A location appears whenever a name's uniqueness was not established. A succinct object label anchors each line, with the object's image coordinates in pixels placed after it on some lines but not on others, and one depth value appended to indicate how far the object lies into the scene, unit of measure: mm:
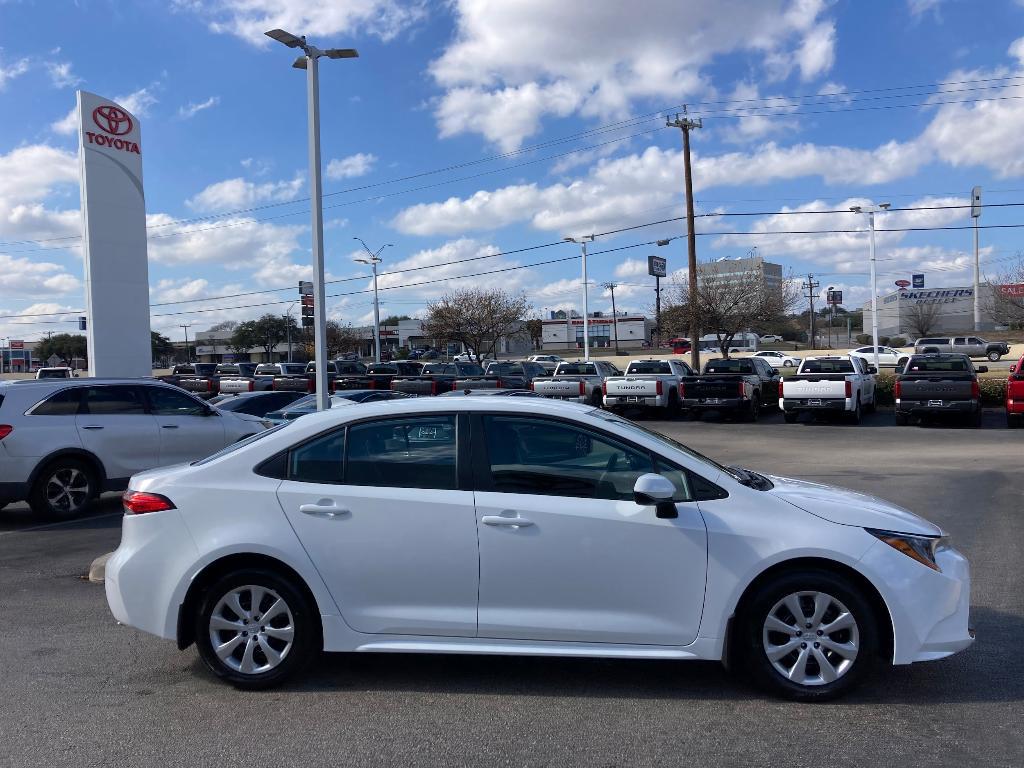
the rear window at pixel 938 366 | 23000
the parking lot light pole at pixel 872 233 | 40641
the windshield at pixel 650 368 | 28656
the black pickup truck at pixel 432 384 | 24859
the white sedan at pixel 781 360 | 59397
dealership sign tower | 27656
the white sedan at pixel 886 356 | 56112
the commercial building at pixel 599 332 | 115025
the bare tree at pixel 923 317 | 87812
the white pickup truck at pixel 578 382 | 27281
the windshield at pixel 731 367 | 28188
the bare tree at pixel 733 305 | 36125
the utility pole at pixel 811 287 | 101550
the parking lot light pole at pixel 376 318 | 53469
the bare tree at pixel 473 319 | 49500
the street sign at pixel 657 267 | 55312
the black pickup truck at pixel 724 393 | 24922
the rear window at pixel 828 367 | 25344
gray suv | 10023
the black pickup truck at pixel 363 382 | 29312
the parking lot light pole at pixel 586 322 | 47400
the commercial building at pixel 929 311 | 92875
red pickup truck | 21266
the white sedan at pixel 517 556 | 4520
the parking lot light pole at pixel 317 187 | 13609
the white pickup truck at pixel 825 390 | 23391
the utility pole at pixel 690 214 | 34156
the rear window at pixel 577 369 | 30703
